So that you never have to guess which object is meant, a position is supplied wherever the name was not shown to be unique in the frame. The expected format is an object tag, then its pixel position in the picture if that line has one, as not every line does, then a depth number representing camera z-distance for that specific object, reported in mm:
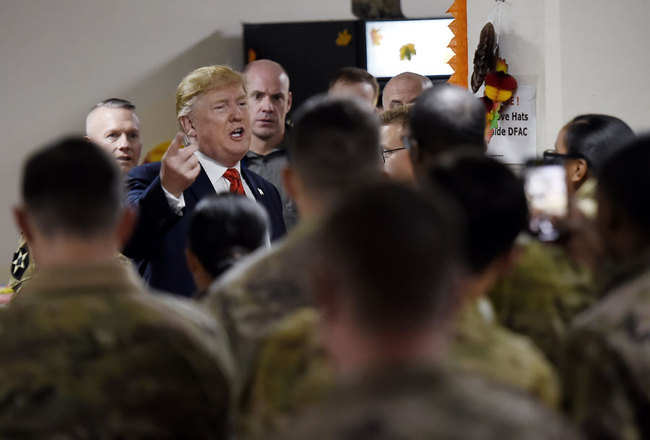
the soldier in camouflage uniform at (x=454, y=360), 2906
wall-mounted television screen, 9426
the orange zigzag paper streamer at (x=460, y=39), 6409
